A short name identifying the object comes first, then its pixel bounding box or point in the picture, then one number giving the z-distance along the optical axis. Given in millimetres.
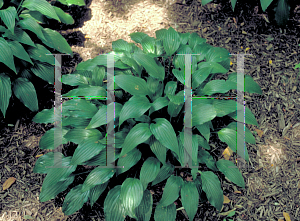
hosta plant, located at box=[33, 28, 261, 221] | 1911
